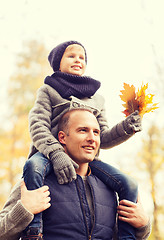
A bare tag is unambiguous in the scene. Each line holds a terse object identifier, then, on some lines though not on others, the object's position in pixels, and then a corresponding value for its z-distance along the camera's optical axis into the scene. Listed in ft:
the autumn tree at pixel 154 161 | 34.35
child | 6.76
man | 6.52
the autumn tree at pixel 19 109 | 32.00
